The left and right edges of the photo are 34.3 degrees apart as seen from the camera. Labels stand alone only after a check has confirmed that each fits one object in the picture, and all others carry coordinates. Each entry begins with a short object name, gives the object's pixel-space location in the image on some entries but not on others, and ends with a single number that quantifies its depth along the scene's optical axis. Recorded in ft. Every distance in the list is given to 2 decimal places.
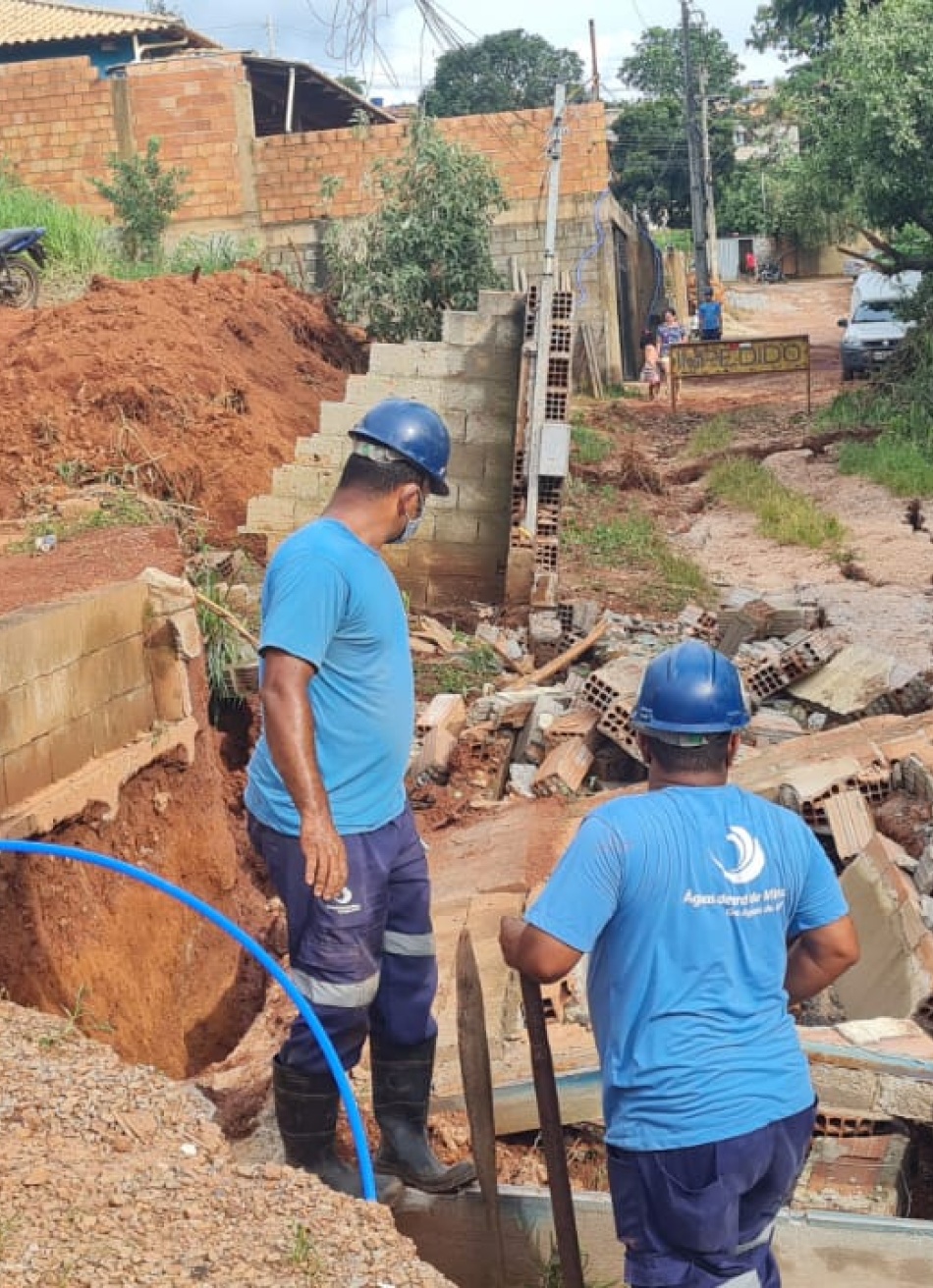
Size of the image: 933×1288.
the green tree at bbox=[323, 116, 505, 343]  64.49
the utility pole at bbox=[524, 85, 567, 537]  36.06
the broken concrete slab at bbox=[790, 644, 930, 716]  26.32
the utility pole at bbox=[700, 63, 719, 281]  123.13
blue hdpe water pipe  11.05
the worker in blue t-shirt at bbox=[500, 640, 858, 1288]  8.84
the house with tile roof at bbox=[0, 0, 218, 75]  105.60
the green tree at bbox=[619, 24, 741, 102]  181.78
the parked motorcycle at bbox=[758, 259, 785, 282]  166.71
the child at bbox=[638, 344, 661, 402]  84.94
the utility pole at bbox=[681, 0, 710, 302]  106.93
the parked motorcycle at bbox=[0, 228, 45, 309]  53.36
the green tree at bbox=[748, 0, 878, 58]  102.83
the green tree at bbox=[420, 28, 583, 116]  157.28
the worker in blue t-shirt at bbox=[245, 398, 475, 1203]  11.35
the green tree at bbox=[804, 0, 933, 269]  58.54
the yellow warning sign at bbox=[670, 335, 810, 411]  67.72
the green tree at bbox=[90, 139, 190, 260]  72.33
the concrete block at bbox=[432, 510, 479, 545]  37.32
